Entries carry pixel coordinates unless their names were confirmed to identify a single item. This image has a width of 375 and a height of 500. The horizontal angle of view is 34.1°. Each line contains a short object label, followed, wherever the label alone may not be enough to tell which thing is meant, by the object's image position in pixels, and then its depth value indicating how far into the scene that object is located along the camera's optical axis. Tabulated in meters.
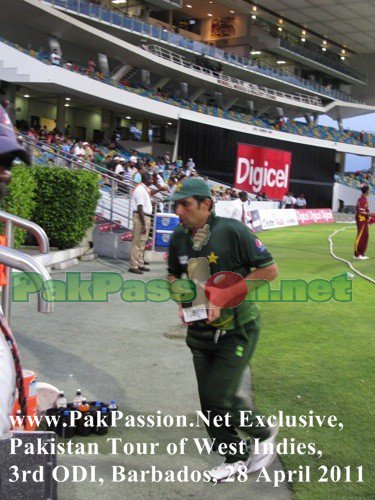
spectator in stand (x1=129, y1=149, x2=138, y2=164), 25.37
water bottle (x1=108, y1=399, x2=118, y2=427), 4.71
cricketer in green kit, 3.80
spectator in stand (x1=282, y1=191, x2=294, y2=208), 39.21
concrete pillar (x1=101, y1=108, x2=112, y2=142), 41.47
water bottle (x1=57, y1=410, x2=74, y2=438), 4.45
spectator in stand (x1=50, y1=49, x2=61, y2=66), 29.88
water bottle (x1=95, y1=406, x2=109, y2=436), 4.59
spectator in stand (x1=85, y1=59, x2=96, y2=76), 33.18
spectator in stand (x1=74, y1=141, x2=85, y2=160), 23.05
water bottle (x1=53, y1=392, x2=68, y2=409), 4.58
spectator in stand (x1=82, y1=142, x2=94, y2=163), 23.59
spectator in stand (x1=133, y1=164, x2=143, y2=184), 18.23
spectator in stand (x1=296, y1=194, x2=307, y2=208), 42.59
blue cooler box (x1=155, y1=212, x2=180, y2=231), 15.98
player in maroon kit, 16.39
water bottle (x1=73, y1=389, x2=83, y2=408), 4.56
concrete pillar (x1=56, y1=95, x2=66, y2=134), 35.59
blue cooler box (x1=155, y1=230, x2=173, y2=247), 15.88
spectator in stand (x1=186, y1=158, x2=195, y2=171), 33.84
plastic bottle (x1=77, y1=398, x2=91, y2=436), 4.52
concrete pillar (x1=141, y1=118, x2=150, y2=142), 43.25
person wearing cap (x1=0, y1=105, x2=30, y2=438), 1.34
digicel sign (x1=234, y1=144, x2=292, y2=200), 35.97
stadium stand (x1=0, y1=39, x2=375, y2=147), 32.39
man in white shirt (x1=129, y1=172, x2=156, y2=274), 12.65
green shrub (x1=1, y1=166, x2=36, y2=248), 10.46
